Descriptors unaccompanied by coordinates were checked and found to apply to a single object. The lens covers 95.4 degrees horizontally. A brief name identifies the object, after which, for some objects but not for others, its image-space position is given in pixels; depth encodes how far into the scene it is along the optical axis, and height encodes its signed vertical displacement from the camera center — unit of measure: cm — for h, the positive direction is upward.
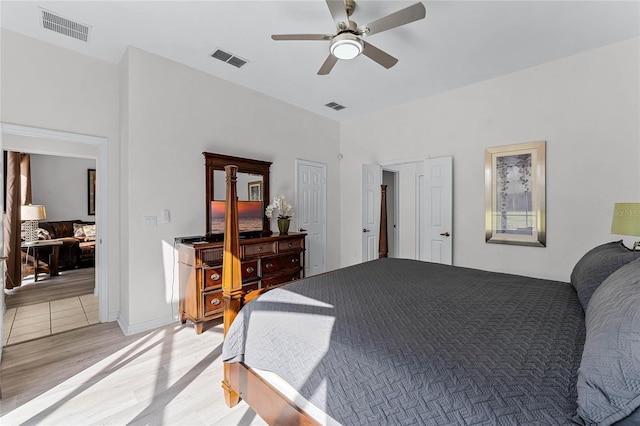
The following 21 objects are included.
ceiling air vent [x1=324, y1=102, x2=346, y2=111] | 463 +171
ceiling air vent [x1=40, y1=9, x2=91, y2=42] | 252 +168
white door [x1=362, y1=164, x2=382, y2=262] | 493 +4
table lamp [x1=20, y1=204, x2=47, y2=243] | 503 -12
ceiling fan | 200 +134
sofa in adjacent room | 548 -55
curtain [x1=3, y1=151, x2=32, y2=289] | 435 -16
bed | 82 -51
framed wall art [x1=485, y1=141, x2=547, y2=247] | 338 +21
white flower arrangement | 398 +6
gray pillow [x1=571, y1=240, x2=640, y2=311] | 148 -31
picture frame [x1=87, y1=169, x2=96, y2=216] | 664 +42
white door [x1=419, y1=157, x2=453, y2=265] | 405 -1
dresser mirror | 357 +41
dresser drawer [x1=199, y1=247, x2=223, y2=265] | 298 -46
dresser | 296 -66
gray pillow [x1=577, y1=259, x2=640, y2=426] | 74 -42
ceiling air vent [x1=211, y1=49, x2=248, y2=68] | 316 +172
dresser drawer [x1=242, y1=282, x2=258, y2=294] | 331 -87
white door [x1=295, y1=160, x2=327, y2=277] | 475 +2
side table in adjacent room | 491 -74
